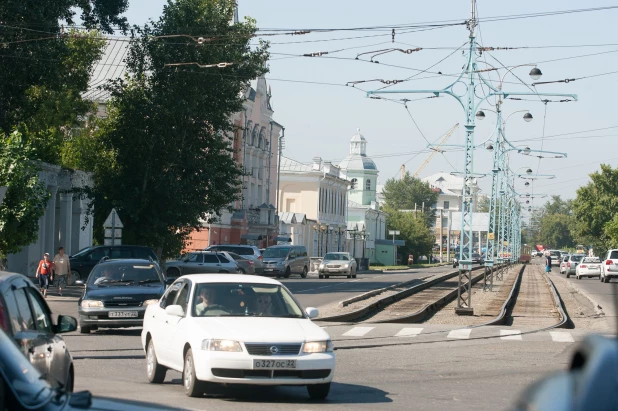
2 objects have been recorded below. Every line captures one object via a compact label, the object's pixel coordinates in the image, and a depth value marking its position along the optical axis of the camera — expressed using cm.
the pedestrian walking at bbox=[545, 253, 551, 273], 9103
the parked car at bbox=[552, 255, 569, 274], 8106
